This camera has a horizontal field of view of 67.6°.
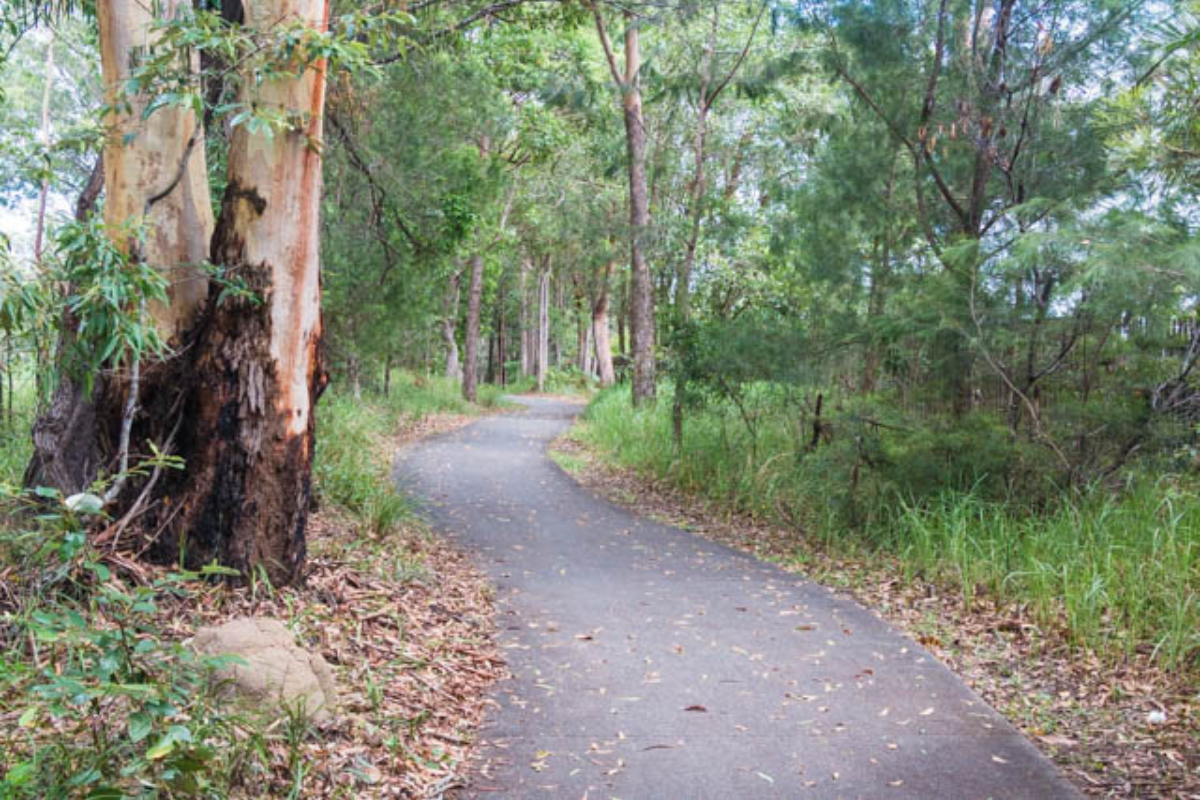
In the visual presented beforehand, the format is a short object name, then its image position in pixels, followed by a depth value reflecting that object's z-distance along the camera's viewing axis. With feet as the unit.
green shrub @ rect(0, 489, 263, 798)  9.17
